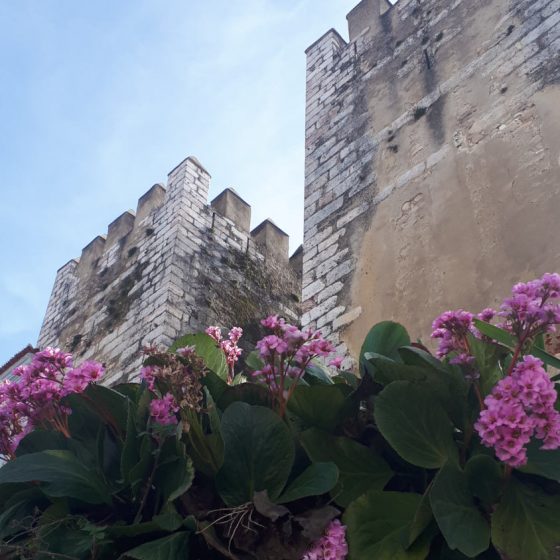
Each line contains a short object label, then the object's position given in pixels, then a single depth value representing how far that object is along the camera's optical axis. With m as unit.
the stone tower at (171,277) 8.12
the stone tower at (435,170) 4.73
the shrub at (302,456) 1.83
